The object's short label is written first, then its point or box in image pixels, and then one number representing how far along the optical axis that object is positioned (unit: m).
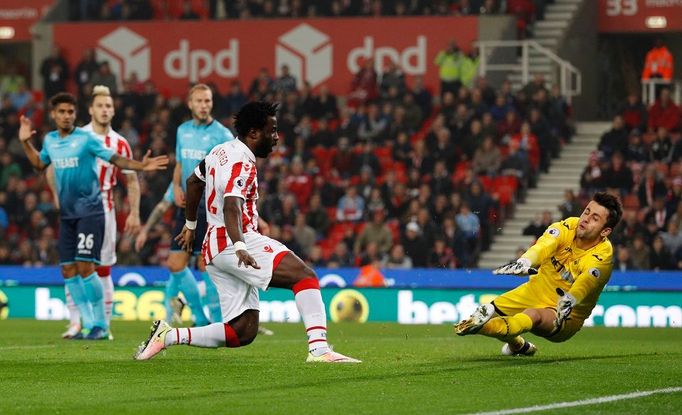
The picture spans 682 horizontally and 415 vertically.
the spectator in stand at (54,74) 32.09
